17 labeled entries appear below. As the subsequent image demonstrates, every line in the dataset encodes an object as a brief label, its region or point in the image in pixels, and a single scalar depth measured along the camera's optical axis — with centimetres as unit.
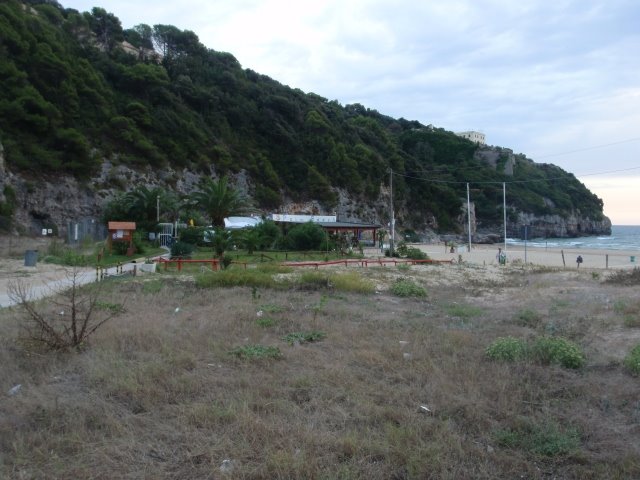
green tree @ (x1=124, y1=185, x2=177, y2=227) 3984
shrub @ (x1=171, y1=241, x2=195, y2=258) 2762
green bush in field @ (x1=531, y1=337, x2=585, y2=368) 621
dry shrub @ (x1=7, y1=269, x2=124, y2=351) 642
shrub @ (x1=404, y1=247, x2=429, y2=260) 3491
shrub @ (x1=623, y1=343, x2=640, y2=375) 574
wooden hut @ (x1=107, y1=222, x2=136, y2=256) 2778
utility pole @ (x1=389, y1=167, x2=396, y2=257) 3682
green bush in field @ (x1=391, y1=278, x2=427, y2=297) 1355
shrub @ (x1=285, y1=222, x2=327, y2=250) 3659
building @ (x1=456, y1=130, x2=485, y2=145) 17325
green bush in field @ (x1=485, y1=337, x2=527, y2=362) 628
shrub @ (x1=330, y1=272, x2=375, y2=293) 1402
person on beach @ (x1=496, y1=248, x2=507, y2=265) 3224
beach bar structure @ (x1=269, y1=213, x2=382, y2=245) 4847
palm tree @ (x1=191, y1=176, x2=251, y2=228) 4041
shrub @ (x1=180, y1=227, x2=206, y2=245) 3612
